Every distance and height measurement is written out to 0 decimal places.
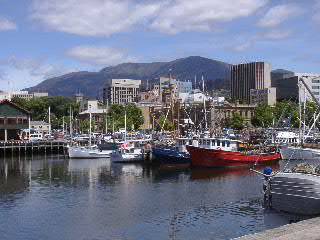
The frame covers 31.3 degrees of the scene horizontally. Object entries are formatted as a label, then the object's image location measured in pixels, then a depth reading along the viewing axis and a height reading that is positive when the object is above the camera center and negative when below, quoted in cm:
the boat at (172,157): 8531 -443
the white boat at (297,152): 8125 -397
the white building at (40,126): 17815 +86
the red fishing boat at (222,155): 8044 -398
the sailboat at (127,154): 9266 -426
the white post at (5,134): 13462 -119
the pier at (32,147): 11956 -393
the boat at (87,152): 10481 -438
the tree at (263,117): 18102 +321
